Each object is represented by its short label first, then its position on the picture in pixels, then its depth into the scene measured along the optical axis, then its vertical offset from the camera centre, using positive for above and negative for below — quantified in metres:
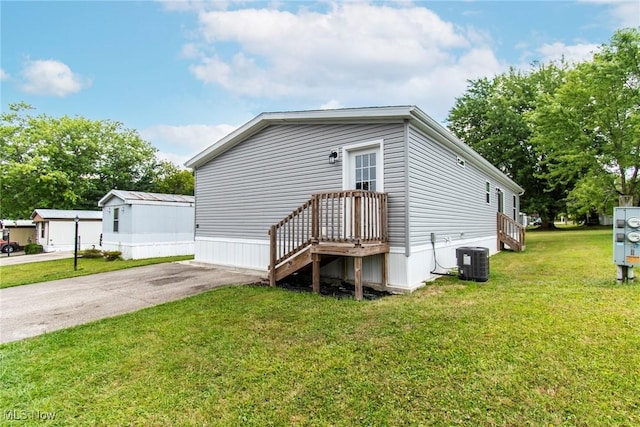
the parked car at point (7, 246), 19.38 -1.86
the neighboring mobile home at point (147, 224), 13.15 -0.27
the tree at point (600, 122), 16.09 +5.67
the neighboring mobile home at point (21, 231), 22.58 -1.00
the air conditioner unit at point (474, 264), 6.63 -0.96
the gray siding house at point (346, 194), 6.10 +0.66
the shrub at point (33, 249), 19.23 -1.96
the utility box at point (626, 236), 5.18 -0.25
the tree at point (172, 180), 33.09 +4.12
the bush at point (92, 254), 14.32 -1.67
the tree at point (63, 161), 24.72 +5.11
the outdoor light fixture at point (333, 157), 7.09 +1.44
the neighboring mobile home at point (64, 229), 19.50 -0.72
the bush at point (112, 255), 13.28 -1.60
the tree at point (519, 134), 25.97 +7.50
